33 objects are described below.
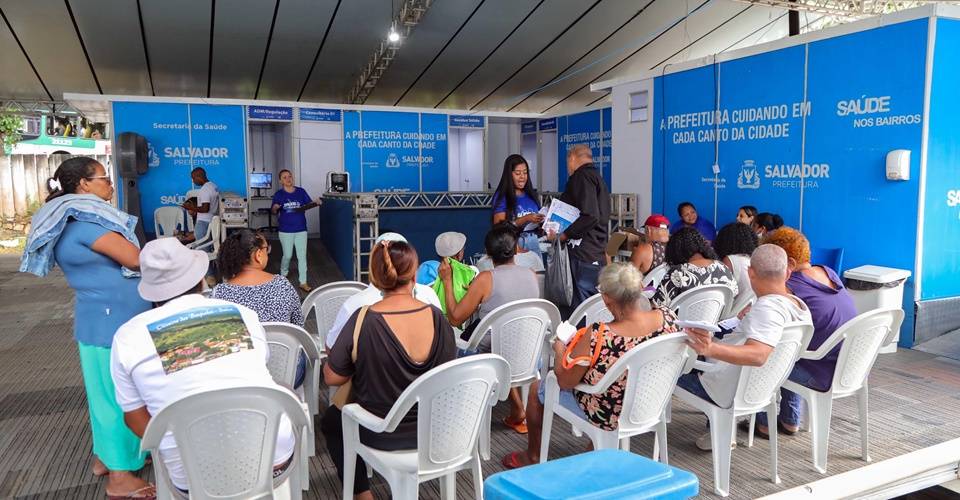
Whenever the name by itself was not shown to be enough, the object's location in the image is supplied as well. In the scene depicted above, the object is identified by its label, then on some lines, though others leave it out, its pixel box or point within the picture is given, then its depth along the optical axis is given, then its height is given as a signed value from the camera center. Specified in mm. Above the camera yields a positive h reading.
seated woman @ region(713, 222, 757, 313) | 4082 -370
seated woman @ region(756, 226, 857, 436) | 3064 -516
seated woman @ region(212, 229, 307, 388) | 2896 -409
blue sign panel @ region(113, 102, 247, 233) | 10055 +790
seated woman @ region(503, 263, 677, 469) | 2445 -563
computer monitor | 10961 +234
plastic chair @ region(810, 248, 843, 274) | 5902 -636
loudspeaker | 9438 +608
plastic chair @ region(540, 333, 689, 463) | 2438 -773
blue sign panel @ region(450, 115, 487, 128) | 12367 +1372
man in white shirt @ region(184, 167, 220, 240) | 8234 -127
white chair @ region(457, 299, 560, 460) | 3100 -693
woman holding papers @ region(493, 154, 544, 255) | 4734 -62
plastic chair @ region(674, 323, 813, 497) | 2770 -885
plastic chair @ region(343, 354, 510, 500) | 2119 -774
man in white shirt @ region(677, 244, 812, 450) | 2541 -570
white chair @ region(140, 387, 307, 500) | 1755 -680
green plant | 15023 +1554
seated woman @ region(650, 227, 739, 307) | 3666 -444
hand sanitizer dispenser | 5262 +196
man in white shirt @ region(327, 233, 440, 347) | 2582 -454
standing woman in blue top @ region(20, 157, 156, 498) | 2664 -321
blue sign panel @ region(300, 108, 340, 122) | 11098 +1360
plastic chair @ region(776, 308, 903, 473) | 2910 -788
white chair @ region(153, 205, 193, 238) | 9594 -380
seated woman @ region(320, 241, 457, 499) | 2254 -538
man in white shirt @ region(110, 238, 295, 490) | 1855 -474
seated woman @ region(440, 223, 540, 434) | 3285 -475
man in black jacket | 4328 -194
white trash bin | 5113 -789
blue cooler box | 1021 -470
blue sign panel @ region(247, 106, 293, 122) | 10781 +1359
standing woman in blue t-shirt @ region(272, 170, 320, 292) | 7598 -254
